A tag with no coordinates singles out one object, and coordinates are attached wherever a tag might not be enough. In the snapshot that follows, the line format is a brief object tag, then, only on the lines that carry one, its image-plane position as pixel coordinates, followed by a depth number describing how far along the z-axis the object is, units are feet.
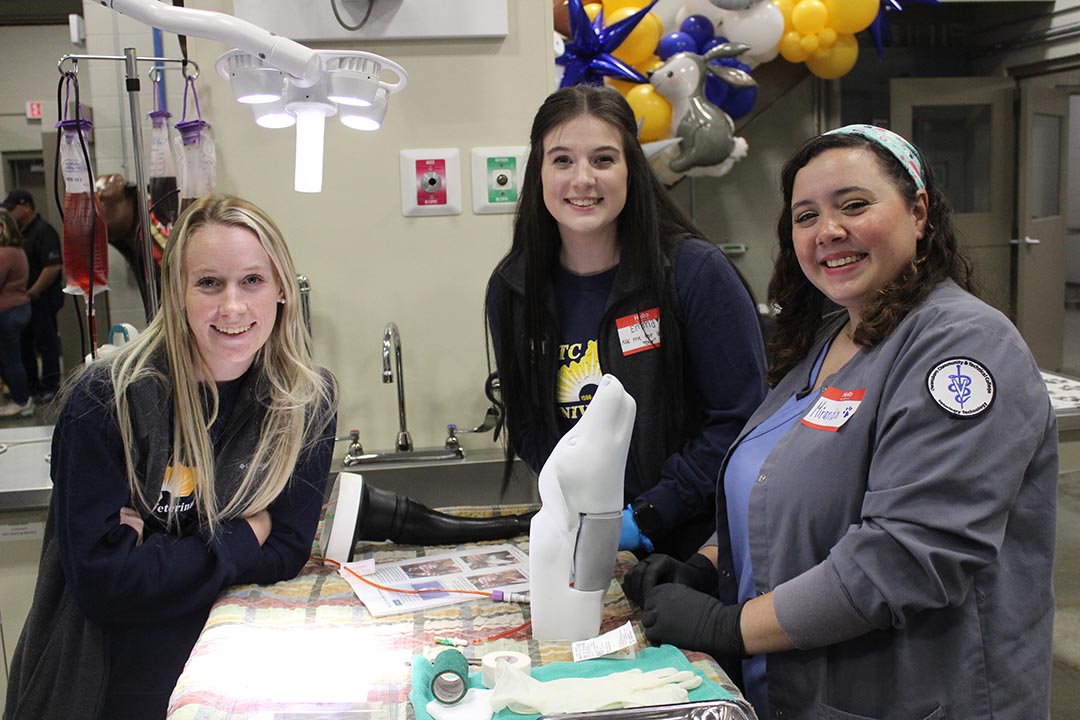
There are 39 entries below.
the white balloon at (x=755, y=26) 12.97
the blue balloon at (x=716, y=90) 12.80
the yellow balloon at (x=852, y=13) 13.53
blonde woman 4.73
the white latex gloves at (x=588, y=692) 3.62
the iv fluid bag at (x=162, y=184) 8.25
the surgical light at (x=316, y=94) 5.12
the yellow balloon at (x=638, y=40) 11.87
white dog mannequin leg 4.37
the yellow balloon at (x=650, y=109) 12.03
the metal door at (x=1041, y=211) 20.39
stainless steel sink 8.44
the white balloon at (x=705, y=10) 12.89
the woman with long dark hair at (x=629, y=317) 5.92
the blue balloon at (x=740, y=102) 13.26
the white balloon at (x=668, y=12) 13.20
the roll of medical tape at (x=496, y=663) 3.87
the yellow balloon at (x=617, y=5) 12.09
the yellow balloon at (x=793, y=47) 13.71
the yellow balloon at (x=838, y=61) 14.56
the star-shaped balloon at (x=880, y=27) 14.11
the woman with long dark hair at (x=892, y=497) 3.64
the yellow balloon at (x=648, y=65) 12.36
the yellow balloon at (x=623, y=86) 12.14
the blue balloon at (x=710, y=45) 12.78
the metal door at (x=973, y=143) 19.99
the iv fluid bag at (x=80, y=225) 7.81
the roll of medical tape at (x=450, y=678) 3.75
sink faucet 7.89
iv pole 4.79
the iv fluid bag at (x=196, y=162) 8.01
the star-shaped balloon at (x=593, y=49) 10.64
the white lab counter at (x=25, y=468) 7.45
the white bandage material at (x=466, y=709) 3.66
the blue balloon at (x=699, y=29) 12.73
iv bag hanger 7.31
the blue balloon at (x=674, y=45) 12.46
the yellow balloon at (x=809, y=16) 13.50
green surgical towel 3.79
